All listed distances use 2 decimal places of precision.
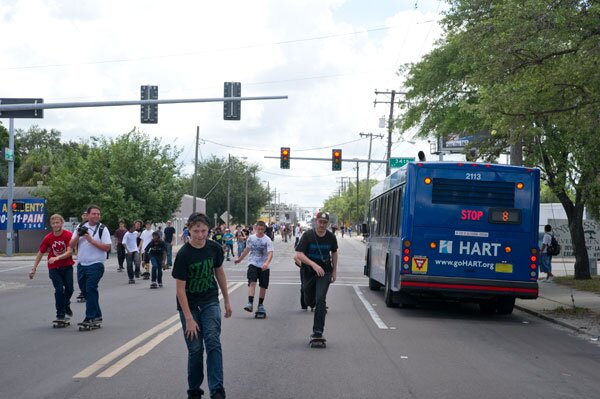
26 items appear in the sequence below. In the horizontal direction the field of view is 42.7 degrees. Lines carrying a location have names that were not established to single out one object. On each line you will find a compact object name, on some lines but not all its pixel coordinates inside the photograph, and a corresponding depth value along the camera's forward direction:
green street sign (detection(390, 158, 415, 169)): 39.75
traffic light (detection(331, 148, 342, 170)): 37.34
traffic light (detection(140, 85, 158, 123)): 23.14
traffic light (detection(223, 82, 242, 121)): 23.33
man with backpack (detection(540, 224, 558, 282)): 25.20
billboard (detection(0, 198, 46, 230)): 46.06
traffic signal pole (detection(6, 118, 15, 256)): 41.28
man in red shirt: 11.97
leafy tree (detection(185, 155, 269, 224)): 95.56
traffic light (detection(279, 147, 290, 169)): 36.44
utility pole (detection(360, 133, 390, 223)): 76.22
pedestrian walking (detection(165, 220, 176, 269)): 26.00
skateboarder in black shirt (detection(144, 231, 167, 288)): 20.78
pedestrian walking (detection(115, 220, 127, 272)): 27.03
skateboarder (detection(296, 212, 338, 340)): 10.39
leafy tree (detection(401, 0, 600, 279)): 14.07
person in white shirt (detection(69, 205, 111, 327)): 11.48
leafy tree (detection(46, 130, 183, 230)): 45.00
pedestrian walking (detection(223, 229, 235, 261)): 38.16
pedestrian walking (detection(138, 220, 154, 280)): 22.64
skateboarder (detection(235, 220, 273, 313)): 14.15
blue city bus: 14.38
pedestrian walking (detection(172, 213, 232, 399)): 6.55
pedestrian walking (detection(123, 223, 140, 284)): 22.92
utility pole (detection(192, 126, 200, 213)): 52.74
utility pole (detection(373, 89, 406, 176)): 54.97
